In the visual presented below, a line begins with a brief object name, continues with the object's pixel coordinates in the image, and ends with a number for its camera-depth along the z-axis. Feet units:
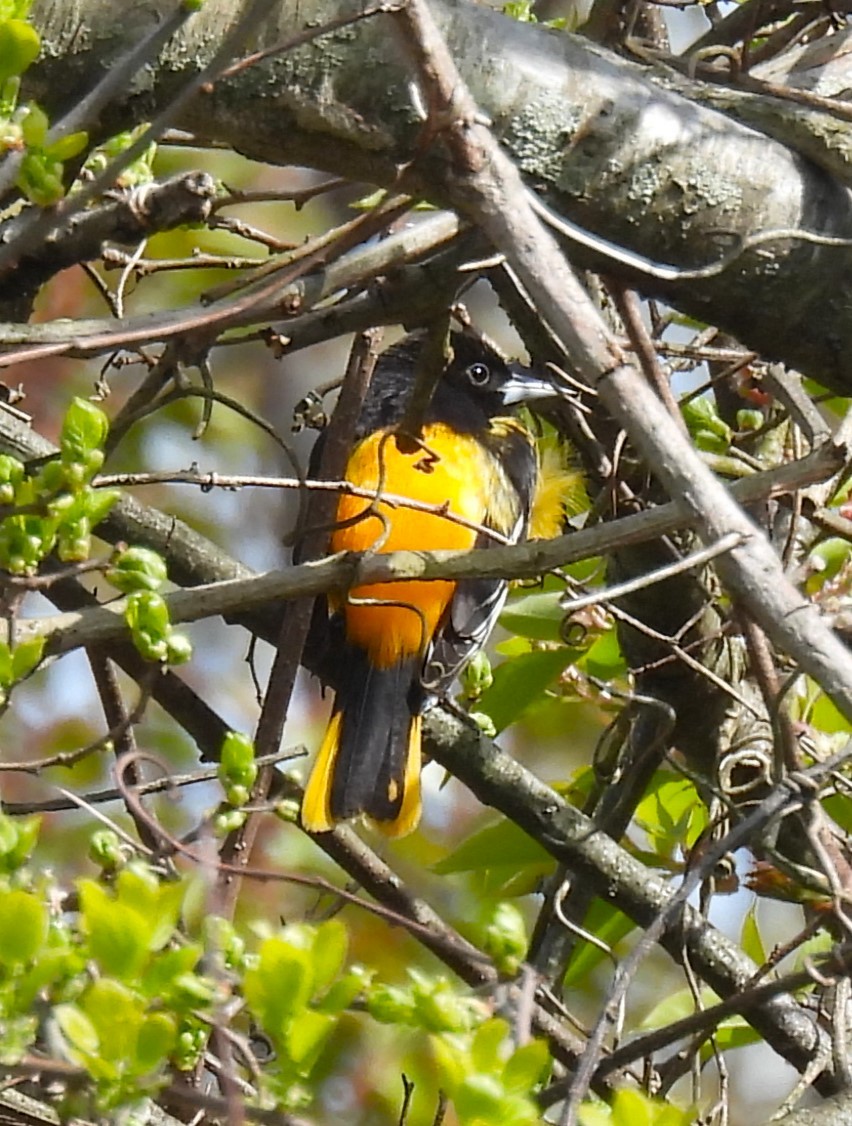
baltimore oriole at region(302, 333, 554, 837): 20.20
